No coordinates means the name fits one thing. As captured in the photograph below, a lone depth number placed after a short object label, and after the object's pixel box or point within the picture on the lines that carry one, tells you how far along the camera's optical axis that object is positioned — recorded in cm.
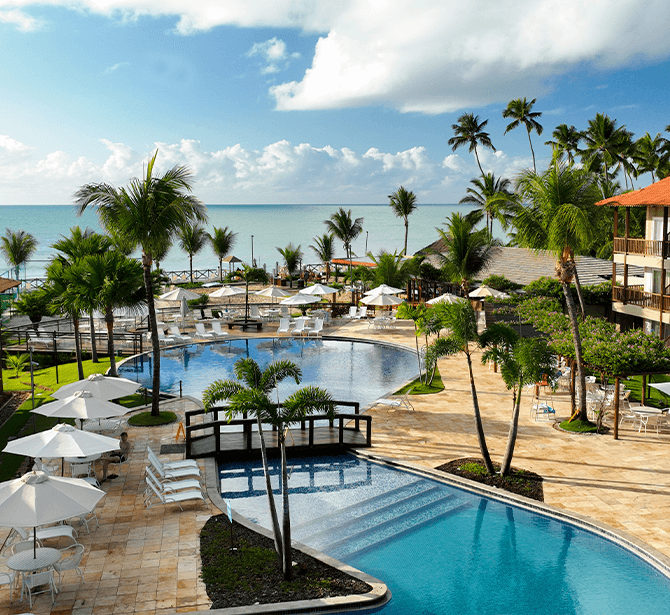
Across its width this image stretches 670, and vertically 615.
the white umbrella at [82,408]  1308
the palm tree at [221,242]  5638
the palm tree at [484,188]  5672
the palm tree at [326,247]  5344
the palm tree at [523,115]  5834
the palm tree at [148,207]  1580
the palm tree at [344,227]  5144
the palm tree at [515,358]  1220
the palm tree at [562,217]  1545
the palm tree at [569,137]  5734
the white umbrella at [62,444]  1064
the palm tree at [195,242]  5372
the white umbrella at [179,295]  2974
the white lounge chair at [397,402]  1799
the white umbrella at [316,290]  3234
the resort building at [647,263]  2434
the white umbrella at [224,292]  3232
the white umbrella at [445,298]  2521
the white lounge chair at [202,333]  2898
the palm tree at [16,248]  5002
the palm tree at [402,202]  5853
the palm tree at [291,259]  4904
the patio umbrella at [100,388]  1416
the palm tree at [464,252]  3410
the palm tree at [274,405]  885
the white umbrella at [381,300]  2961
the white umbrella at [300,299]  3100
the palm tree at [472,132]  6278
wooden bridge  1461
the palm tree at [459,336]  1270
